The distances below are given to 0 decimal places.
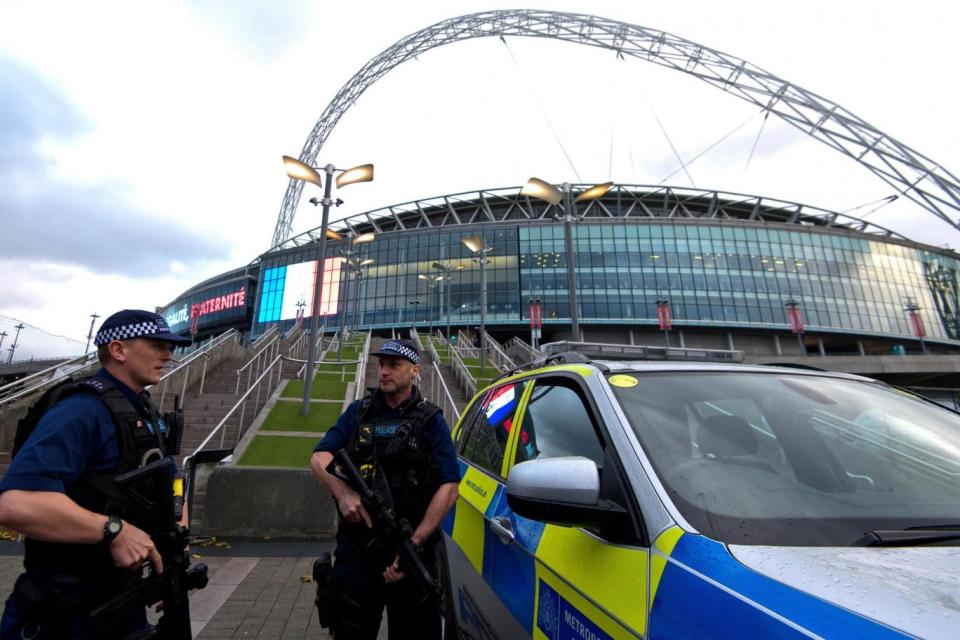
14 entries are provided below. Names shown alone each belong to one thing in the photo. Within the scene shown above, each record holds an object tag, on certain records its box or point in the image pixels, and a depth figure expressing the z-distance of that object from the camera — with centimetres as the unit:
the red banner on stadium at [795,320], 4109
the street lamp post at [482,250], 1692
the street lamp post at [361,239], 2034
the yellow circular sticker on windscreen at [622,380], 188
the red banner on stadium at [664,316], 3769
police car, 96
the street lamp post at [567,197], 1051
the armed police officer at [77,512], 158
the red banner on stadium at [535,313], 2930
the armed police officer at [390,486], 238
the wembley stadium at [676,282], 5112
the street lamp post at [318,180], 1025
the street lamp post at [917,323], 4254
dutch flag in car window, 275
